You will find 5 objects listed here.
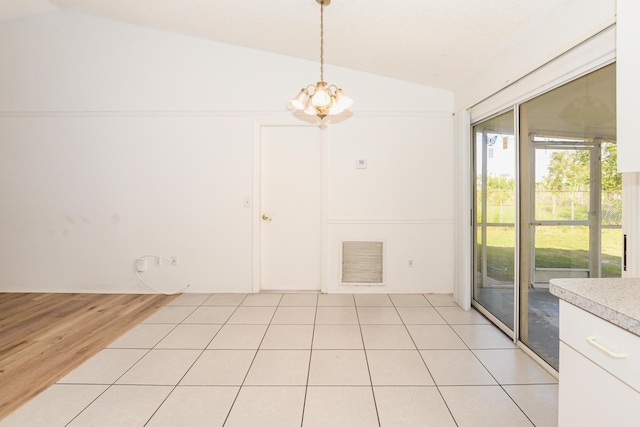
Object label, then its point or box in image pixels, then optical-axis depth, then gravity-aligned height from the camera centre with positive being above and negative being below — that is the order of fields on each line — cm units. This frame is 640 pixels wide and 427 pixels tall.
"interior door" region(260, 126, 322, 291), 372 +5
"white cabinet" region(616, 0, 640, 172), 117 +52
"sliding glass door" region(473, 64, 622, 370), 171 +8
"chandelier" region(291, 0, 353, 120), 220 +86
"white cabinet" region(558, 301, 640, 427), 82 -48
